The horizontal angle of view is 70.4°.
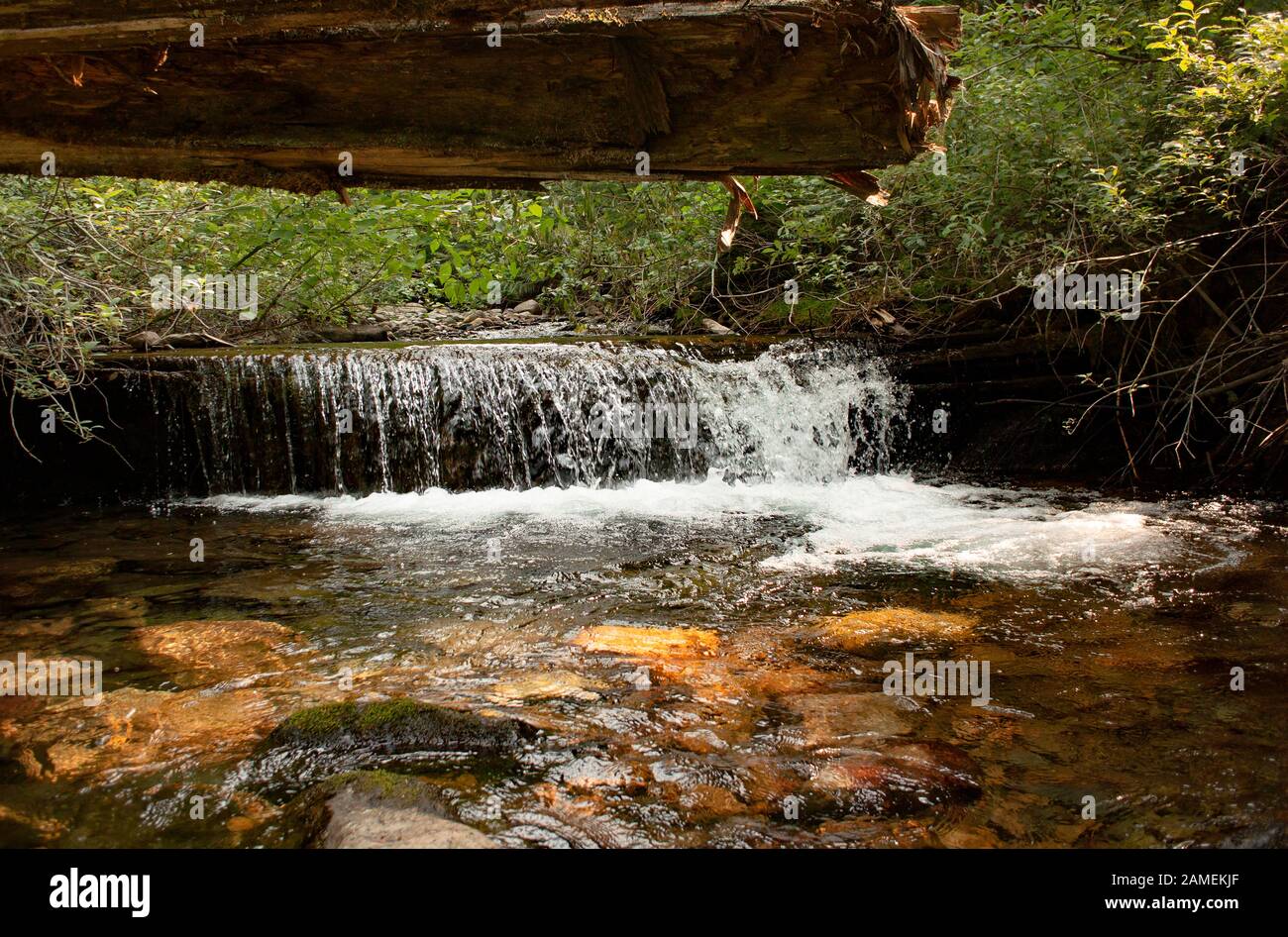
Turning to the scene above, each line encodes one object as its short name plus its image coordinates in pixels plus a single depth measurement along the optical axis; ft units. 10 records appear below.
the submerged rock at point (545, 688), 12.83
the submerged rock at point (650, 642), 14.61
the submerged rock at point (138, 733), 11.14
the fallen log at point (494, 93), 8.02
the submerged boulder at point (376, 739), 10.96
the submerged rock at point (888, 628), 15.21
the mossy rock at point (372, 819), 8.81
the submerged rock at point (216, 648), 13.94
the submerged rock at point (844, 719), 11.69
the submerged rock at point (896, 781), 10.18
